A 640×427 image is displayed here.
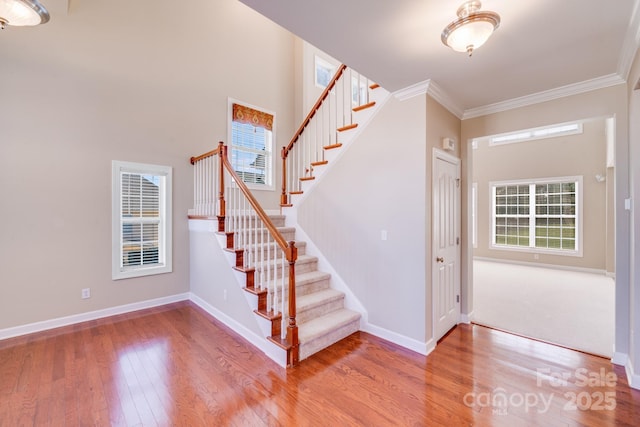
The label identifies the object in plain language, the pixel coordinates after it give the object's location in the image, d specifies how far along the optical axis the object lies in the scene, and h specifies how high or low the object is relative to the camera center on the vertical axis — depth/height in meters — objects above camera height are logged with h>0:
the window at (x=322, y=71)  6.17 +3.29
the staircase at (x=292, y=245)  2.74 -0.37
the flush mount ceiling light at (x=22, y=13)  1.97 +1.51
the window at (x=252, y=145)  5.04 +1.33
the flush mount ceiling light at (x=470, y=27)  1.61 +1.12
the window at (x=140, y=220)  3.78 -0.08
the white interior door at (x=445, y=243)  3.01 -0.34
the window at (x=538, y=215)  6.69 -0.04
